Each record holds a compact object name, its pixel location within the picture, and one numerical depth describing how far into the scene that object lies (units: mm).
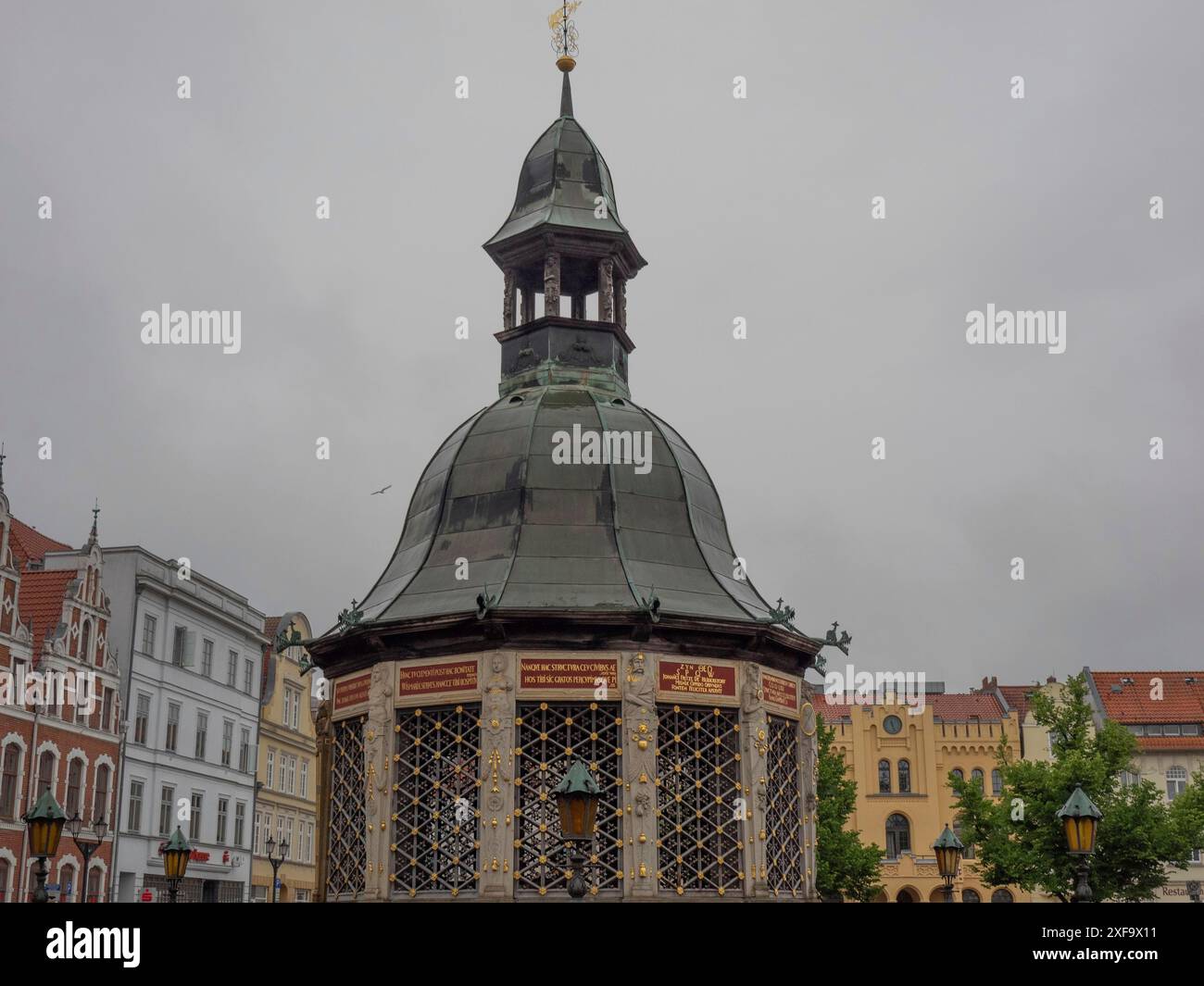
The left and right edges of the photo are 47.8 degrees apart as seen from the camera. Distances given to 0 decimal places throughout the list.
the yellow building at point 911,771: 81375
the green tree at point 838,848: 47906
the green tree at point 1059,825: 39000
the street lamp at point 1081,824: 20531
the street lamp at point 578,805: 18391
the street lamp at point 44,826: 22125
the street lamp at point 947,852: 32375
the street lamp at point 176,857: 32750
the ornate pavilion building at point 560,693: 22719
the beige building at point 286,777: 66250
